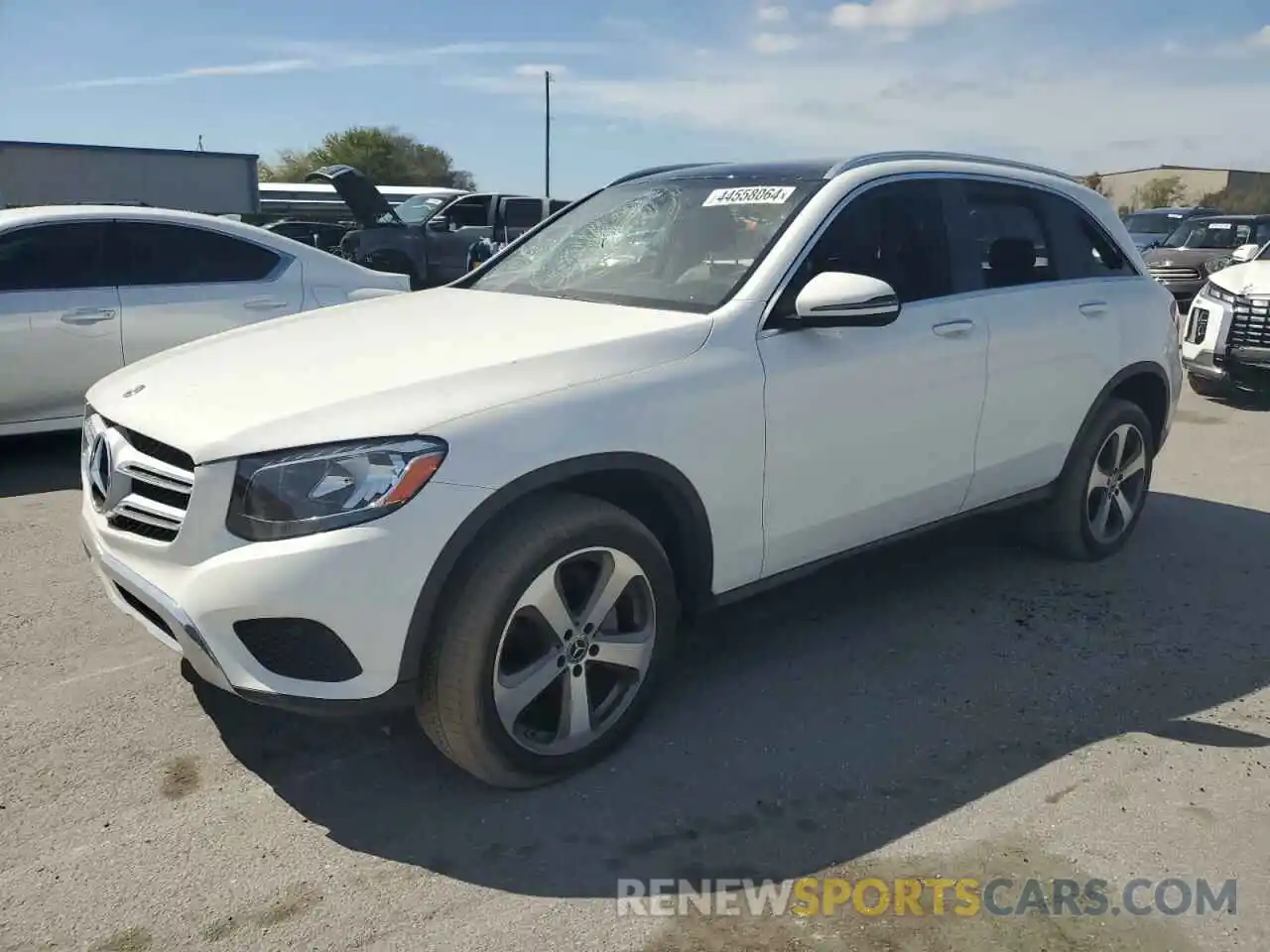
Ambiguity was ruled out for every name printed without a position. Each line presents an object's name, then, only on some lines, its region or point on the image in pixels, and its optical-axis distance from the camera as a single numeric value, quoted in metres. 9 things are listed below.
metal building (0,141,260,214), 36.16
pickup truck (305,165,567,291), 15.78
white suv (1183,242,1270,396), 8.90
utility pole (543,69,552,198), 50.78
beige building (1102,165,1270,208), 64.00
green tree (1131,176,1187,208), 62.34
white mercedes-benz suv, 2.65
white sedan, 6.13
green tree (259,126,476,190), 68.44
